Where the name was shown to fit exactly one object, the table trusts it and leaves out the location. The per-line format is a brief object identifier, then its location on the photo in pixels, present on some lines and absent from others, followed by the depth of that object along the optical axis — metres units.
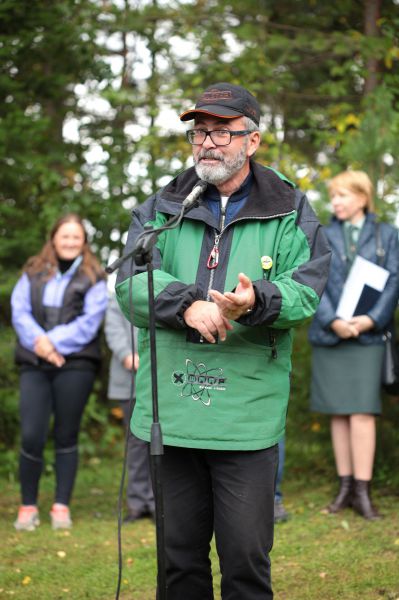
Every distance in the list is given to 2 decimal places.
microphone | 3.31
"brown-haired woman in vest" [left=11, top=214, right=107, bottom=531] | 6.18
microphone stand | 3.02
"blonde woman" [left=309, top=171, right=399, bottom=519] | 6.04
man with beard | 3.27
